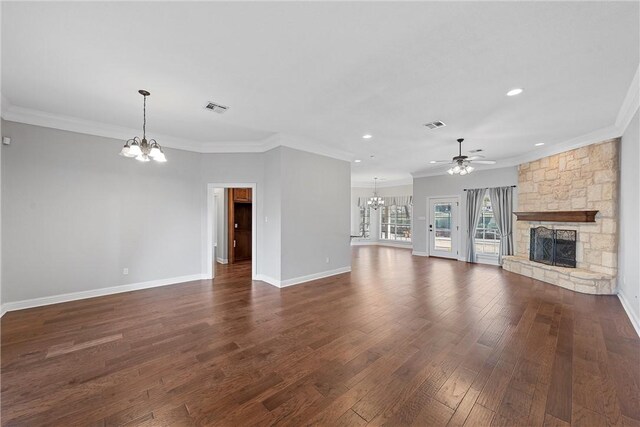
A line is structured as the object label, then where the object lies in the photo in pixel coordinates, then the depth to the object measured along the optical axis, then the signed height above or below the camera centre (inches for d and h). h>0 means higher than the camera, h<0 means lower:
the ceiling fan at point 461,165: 199.0 +38.0
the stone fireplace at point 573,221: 182.4 -6.3
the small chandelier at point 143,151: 126.6 +31.2
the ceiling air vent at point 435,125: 167.0 +59.9
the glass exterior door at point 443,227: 333.1 -19.6
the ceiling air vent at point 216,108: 142.3 +60.2
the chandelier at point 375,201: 448.5 +19.8
